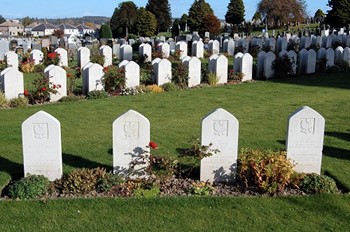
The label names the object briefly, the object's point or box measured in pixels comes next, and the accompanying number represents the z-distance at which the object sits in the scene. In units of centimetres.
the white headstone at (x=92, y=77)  1462
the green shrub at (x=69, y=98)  1409
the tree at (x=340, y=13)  5075
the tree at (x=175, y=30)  5634
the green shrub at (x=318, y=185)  684
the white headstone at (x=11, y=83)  1354
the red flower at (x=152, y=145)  680
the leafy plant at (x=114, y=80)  1491
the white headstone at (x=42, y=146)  684
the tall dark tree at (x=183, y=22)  6809
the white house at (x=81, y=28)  9891
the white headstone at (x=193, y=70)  1672
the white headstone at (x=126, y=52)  2459
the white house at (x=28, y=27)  11766
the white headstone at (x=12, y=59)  2008
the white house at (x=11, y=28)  12286
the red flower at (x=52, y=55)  2061
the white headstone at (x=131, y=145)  693
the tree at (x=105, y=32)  4944
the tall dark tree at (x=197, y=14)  5312
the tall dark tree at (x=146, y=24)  5312
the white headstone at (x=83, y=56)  2216
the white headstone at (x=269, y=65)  1869
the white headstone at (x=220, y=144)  696
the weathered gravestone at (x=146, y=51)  2431
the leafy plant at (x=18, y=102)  1320
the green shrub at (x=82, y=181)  670
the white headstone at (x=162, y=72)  1616
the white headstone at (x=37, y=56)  2162
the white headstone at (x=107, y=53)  2269
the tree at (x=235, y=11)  6819
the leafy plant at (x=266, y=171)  673
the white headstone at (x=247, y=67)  1809
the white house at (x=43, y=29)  9475
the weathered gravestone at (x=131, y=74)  1539
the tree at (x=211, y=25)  4834
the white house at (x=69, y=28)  9404
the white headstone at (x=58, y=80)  1400
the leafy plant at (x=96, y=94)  1434
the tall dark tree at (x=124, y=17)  5660
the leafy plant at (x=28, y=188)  658
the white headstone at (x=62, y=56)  2192
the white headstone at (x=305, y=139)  704
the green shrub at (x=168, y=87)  1592
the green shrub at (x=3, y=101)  1309
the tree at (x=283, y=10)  5984
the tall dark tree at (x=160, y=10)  6366
